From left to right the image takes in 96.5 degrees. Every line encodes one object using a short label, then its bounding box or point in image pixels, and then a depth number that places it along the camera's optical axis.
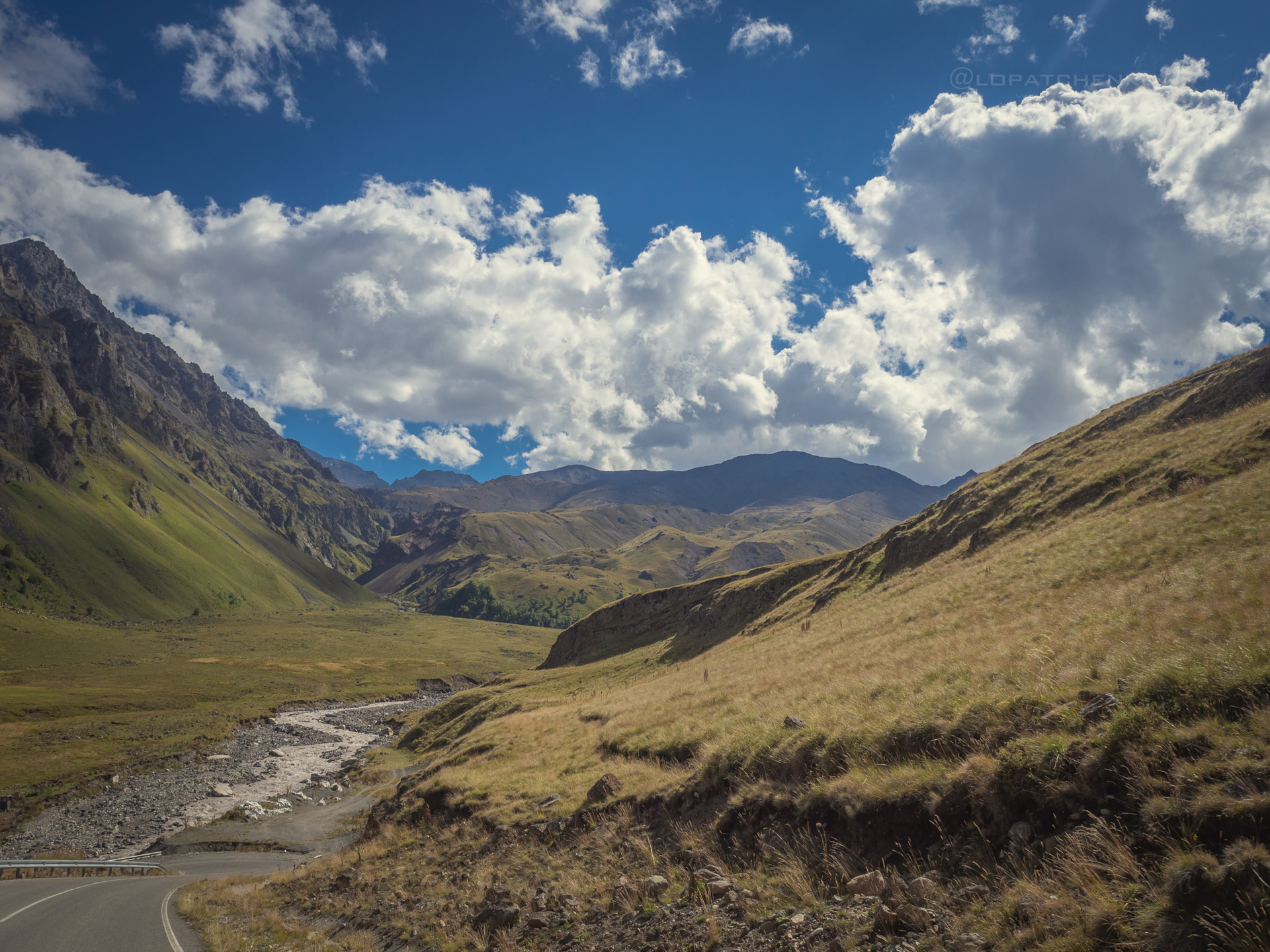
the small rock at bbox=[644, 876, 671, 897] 12.86
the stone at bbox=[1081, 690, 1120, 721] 10.17
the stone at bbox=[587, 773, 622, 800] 18.94
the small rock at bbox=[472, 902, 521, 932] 14.42
